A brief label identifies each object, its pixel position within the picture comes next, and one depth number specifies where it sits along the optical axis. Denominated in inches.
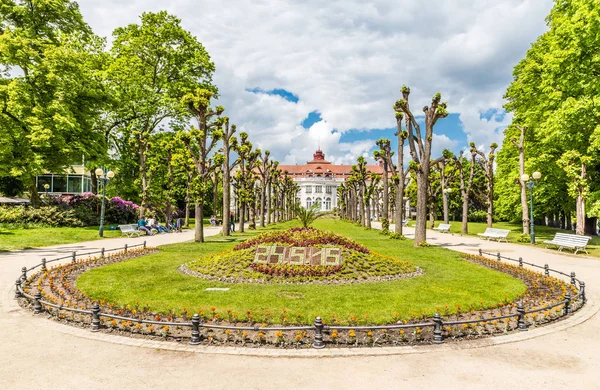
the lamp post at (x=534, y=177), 932.6
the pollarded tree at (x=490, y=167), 1329.7
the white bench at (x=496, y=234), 1033.5
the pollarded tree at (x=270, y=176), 1945.6
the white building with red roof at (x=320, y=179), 5004.9
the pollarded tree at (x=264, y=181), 1667.1
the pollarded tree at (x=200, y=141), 901.8
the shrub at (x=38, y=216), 1050.7
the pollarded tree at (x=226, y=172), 1103.0
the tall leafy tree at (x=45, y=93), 1031.0
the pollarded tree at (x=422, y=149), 875.4
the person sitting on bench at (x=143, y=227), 1147.3
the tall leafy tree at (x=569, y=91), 857.5
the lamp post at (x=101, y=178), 996.6
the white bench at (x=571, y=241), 765.9
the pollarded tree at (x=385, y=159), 1266.0
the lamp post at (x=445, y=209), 1593.3
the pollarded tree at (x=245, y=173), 1322.3
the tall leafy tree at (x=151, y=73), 1318.9
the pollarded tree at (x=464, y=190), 1360.7
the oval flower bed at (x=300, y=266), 486.9
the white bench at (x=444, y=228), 1450.7
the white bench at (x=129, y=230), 1080.2
